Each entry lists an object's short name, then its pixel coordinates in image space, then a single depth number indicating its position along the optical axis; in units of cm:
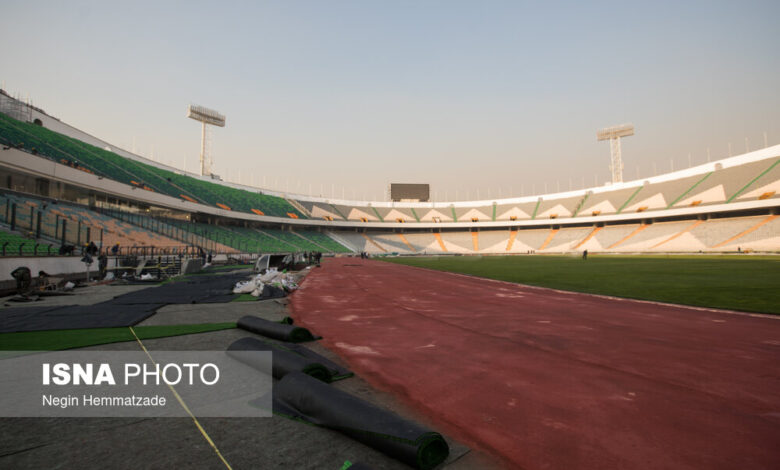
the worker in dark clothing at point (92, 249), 1649
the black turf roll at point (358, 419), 215
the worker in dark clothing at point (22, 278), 1018
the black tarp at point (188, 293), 975
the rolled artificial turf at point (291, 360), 356
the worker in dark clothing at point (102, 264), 1708
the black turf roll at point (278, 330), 522
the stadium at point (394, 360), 236
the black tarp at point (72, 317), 623
